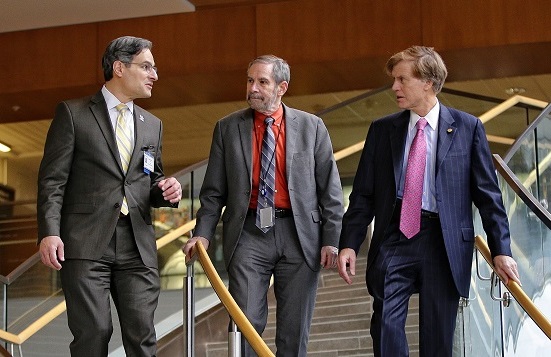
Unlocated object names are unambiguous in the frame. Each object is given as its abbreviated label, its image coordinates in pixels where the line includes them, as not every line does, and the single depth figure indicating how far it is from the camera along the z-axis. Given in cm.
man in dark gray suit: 502
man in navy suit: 464
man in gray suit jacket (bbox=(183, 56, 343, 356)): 509
